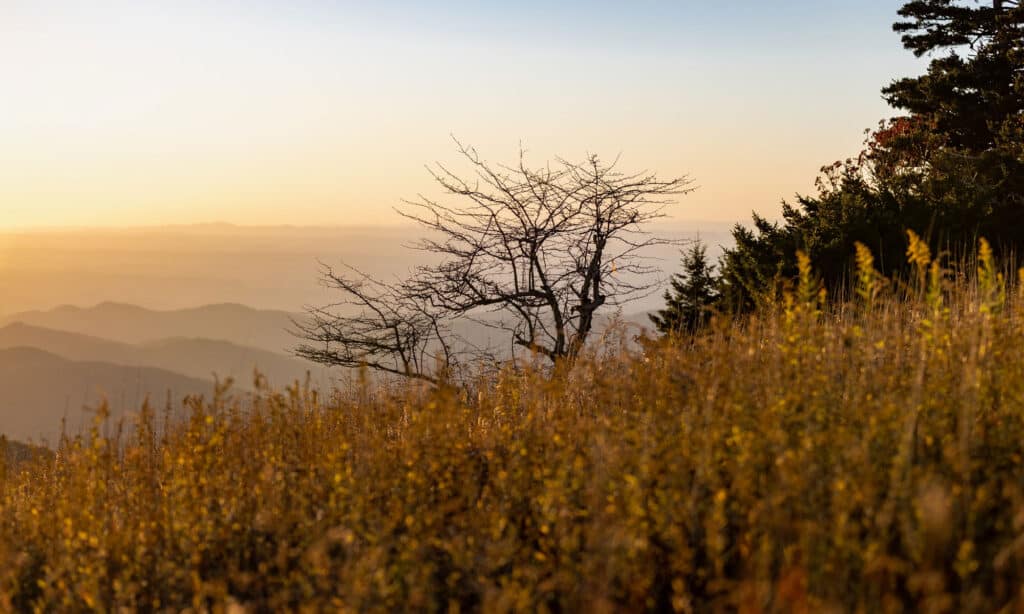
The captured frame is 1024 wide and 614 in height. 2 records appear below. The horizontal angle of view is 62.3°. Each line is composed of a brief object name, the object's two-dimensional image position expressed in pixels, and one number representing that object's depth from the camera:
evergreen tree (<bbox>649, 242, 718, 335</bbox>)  17.12
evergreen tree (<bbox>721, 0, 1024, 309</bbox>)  14.05
